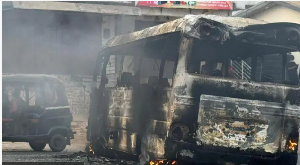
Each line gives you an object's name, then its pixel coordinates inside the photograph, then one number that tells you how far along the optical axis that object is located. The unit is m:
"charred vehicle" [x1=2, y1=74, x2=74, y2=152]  13.91
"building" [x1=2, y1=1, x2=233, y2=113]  22.89
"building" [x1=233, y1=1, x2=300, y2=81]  23.49
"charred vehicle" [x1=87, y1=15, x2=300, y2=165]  8.23
